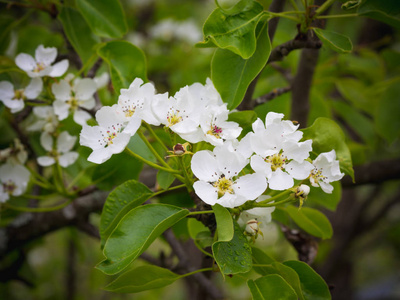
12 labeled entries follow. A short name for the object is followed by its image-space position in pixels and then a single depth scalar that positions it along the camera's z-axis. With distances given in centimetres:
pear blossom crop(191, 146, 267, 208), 50
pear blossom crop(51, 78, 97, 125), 58
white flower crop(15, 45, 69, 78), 57
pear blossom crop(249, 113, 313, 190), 51
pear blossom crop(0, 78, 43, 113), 58
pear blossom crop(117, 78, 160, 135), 52
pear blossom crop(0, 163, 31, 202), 59
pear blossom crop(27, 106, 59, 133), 60
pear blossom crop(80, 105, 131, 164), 52
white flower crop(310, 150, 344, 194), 52
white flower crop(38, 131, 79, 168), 60
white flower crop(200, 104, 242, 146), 51
